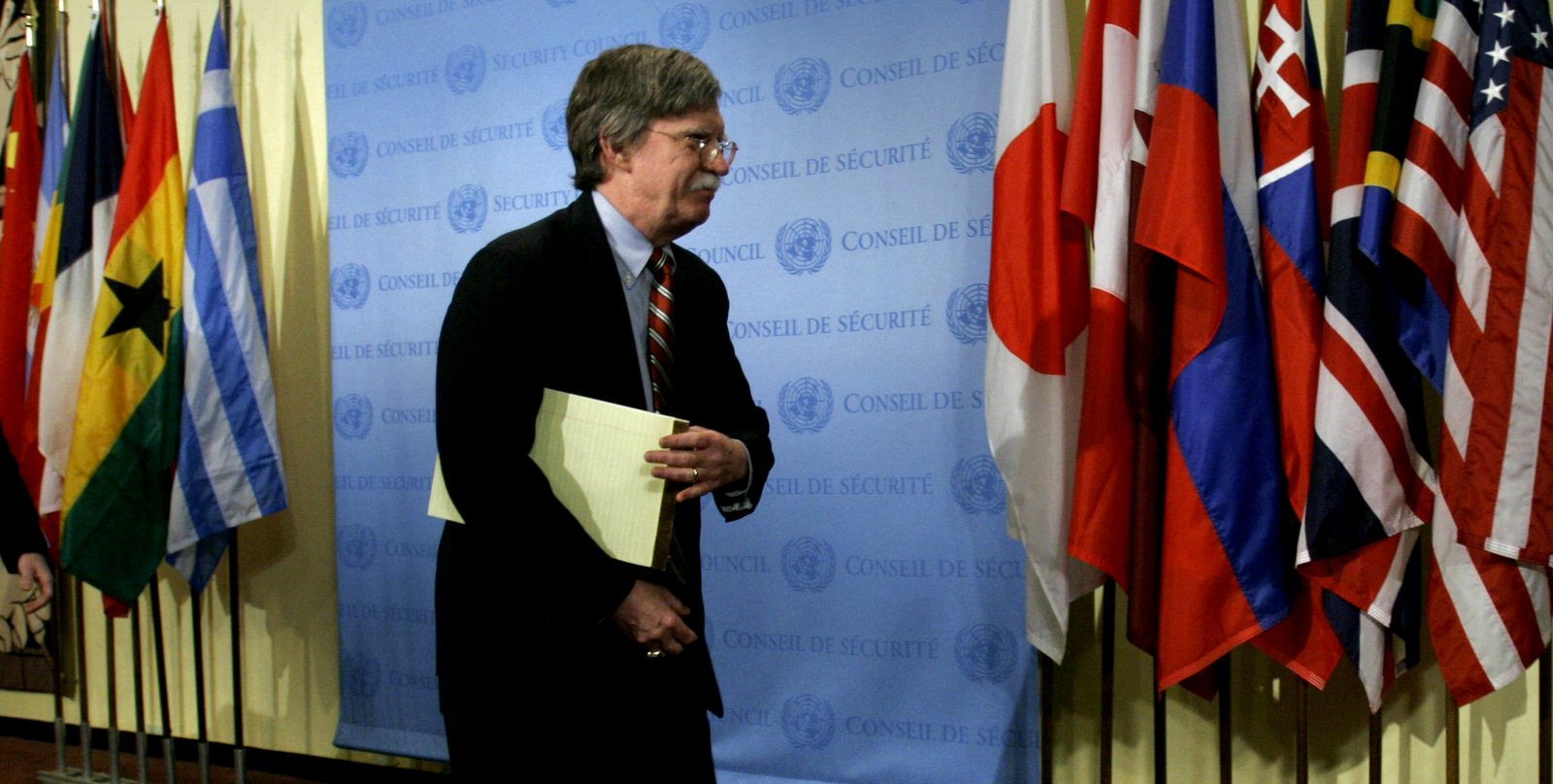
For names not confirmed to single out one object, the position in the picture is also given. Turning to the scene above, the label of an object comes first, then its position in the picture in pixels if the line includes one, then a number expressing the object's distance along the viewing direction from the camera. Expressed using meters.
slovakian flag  1.93
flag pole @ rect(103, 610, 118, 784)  3.20
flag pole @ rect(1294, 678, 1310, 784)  2.05
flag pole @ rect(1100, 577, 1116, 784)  2.18
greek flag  2.91
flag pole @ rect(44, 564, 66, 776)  3.30
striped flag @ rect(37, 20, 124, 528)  3.07
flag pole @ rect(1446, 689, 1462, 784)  1.93
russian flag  1.93
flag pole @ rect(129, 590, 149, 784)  3.15
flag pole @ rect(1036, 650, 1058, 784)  2.21
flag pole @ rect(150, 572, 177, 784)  3.06
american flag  1.76
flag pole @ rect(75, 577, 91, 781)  3.28
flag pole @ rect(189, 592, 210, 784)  3.04
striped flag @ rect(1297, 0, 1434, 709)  1.85
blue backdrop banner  2.43
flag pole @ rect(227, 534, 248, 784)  3.08
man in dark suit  1.33
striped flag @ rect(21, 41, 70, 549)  3.09
